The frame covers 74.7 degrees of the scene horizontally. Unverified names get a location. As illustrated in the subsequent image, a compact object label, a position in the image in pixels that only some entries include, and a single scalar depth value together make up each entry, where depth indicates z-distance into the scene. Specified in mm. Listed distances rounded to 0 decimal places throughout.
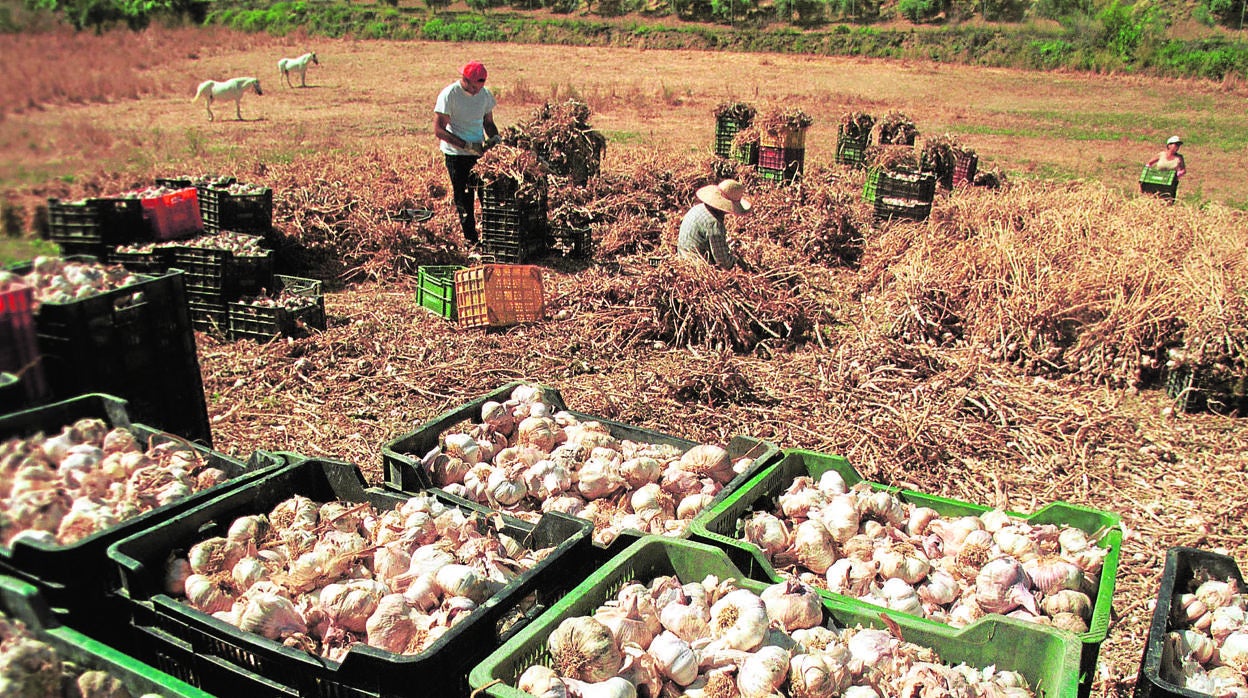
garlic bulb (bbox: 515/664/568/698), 1914
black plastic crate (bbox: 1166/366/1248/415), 5453
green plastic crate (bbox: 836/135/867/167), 13633
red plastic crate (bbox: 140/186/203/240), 6164
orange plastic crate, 6215
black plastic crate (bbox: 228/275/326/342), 5832
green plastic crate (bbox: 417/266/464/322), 6418
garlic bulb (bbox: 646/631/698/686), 2068
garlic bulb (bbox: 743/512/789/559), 2721
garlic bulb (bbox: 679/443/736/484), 3129
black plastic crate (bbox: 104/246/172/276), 5883
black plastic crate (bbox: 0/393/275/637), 2180
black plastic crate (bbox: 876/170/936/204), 9516
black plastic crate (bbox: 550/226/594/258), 8398
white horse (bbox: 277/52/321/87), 23812
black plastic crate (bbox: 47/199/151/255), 5809
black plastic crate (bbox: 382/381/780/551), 3041
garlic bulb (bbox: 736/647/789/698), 1984
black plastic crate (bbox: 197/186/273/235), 6840
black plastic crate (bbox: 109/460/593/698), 1945
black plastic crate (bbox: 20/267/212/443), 3111
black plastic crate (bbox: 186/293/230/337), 5965
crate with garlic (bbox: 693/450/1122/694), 2480
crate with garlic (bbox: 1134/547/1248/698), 2098
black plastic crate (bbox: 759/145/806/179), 11672
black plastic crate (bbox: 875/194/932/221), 9438
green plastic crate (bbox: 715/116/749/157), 13031
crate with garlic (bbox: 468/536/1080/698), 1999
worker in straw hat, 6648
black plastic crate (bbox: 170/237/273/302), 5930
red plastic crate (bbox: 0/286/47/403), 1673
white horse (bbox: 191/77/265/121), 17328
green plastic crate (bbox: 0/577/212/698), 1805
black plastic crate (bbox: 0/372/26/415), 2322
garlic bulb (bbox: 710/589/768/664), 2135
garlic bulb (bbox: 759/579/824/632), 2258
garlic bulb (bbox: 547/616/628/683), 1999
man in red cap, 7703
